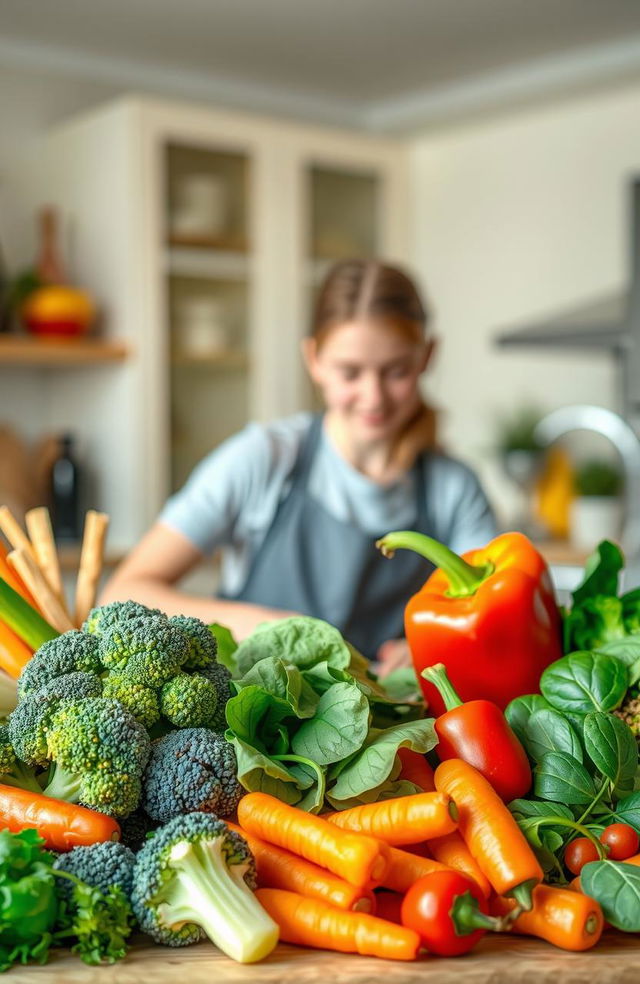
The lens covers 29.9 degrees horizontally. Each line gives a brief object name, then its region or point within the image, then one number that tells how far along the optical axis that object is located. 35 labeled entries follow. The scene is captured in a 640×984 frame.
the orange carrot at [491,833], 0.78
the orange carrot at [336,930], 0.74
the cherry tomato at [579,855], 0.84
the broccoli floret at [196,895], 0.73
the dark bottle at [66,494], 3.60
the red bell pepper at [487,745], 0.88
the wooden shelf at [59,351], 3.50
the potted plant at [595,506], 3.53
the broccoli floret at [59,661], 0.89
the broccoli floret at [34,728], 0.85
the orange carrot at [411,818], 0.81
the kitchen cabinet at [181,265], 3.64
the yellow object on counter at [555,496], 3.83
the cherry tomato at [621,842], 0.84
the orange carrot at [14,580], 1.11
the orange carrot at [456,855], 0.80
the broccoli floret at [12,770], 0.87
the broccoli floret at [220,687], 0.89
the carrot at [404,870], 0.80
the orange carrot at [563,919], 0.76
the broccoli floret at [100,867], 0.76
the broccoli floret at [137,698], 0.86
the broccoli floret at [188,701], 0.86
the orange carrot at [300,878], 0.77
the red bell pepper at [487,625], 1.07
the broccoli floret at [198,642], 0.92
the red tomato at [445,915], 0.74
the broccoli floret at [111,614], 0.92
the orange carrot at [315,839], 0.78
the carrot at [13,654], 0.99
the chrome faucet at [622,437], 3.21
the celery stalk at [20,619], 1.00
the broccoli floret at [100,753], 0.81
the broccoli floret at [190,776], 0.81
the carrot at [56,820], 0.80
